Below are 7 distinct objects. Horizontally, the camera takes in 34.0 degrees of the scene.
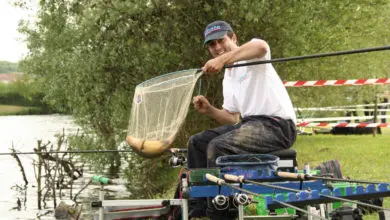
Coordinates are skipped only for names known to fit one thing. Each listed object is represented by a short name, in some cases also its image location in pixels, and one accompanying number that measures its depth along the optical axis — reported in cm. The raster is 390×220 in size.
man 463
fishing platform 405
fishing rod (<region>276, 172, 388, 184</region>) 401
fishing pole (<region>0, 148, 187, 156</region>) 544
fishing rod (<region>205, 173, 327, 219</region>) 396
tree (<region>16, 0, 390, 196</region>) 1319
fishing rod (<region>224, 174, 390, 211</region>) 385
